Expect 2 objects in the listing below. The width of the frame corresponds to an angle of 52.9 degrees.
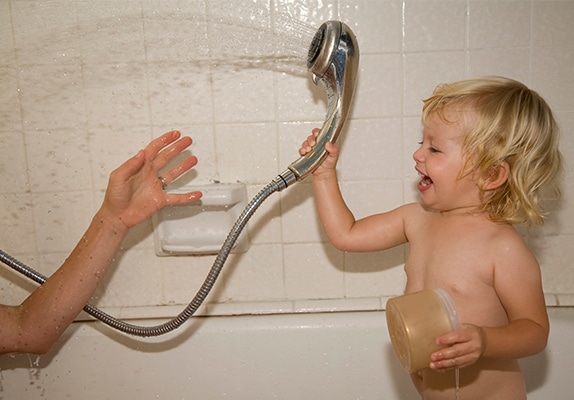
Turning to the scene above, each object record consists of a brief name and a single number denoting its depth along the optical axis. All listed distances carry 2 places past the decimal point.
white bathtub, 1.31
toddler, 0.98
